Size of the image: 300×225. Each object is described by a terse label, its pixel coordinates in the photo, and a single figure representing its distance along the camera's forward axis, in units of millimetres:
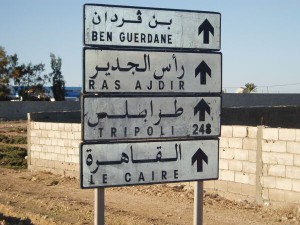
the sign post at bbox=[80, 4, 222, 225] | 3639
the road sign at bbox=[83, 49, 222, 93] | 3641
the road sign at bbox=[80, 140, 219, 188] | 3629
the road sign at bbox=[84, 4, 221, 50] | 3641
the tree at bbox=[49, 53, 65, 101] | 61050
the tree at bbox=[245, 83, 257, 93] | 65788
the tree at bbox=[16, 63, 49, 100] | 60250
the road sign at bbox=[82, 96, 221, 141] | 3646
